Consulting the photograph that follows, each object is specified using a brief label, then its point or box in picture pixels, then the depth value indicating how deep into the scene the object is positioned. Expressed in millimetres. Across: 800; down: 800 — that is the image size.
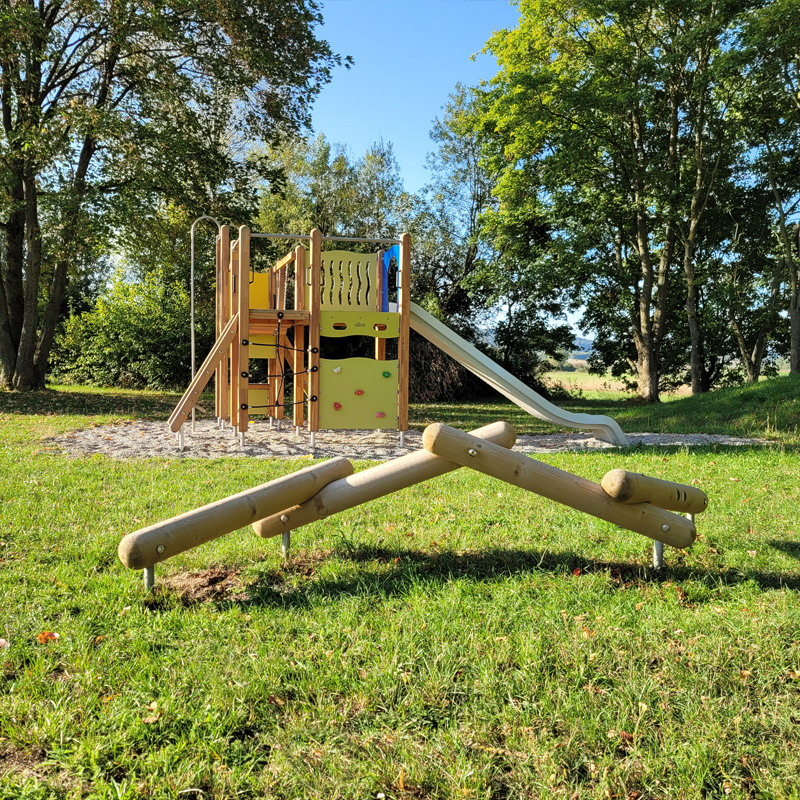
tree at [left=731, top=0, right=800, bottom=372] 15242
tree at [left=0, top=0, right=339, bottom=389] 14656
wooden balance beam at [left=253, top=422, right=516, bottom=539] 3670
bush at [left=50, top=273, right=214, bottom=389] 20297
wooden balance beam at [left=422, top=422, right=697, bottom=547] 3510
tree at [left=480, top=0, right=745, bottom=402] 17328
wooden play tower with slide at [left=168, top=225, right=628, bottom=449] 8688
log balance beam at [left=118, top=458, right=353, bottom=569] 3178
